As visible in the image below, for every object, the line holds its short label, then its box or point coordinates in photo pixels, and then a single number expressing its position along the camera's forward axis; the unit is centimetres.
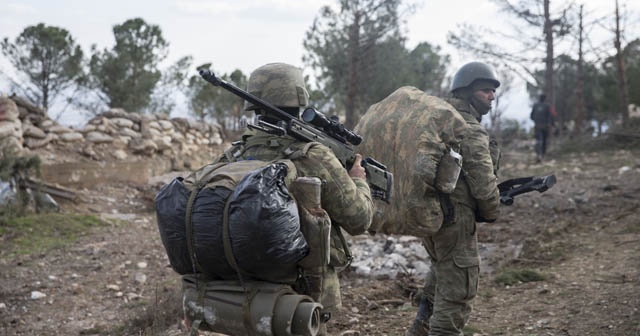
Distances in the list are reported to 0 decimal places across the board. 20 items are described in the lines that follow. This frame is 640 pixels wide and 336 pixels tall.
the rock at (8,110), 1077
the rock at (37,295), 582
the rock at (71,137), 1182
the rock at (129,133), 1291
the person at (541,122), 1469
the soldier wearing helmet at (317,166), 258
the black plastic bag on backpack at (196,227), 224
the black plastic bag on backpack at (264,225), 216
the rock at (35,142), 1120
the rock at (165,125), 1383
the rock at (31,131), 1120
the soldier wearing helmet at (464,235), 353
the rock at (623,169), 1157
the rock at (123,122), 1309
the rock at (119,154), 1226
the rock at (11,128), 1049
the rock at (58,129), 1175
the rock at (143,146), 1277
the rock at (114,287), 613
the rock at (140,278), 638
